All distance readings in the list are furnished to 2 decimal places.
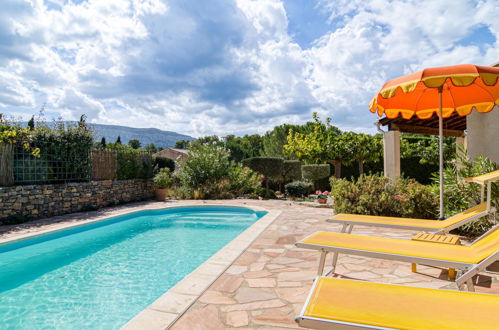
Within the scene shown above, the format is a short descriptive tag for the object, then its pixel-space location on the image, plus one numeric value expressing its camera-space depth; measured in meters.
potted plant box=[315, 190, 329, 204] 10.67
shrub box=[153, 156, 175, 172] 17.48
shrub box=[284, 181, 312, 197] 13.34
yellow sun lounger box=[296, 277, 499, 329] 1.43
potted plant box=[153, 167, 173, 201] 12.70
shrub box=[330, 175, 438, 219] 6.73
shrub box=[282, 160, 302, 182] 17.55
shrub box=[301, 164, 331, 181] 15.64
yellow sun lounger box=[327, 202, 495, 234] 3.71
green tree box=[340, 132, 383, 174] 14.95
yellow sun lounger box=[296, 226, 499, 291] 2.21
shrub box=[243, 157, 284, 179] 14.95
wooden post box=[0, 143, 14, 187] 7.79
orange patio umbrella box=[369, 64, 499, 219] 3.53
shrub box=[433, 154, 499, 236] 5.02
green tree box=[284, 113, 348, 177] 15.08
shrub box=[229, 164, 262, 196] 13.66
